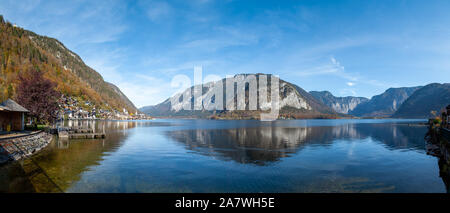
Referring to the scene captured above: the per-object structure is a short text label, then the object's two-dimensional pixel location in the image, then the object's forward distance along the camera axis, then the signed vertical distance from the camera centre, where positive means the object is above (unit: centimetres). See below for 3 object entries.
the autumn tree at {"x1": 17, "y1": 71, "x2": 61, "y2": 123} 5497 +439
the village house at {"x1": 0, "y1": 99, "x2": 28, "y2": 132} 4012 -67
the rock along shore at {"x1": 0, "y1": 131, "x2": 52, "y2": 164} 2754 -492
